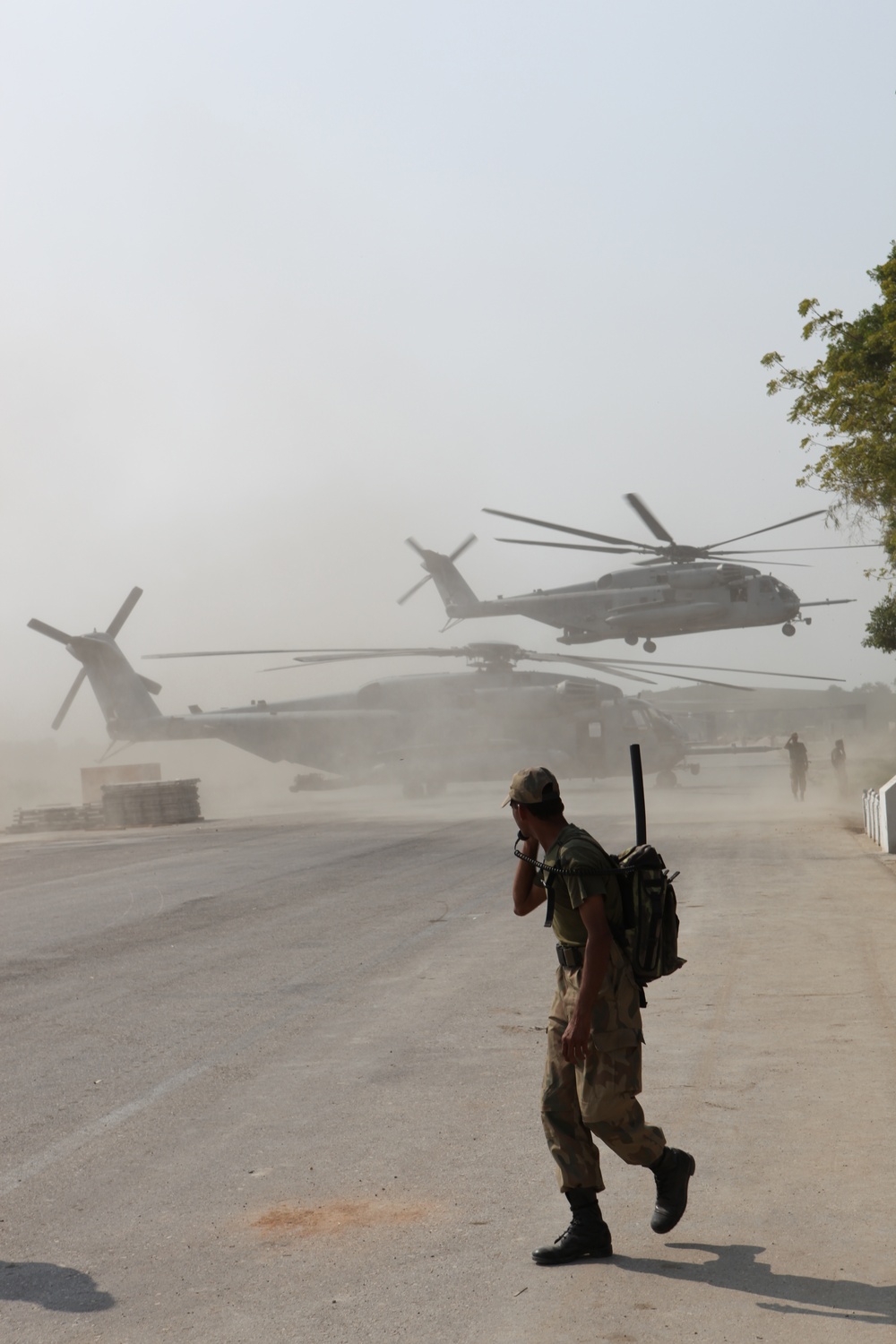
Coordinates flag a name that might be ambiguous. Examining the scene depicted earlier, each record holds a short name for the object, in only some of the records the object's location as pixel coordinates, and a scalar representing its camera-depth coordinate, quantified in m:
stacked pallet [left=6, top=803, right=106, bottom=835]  37.16
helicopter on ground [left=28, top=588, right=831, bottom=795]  37.09
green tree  17.61
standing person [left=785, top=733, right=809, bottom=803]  31.70
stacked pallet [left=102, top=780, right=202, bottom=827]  35.09
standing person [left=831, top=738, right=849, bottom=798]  33.72
